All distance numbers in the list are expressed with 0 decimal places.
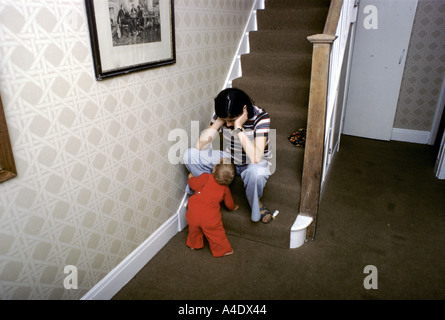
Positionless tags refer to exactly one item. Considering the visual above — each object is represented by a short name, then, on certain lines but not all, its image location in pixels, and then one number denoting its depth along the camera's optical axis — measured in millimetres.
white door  3715
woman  2088
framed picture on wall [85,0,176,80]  1538
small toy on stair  2574
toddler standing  2139
